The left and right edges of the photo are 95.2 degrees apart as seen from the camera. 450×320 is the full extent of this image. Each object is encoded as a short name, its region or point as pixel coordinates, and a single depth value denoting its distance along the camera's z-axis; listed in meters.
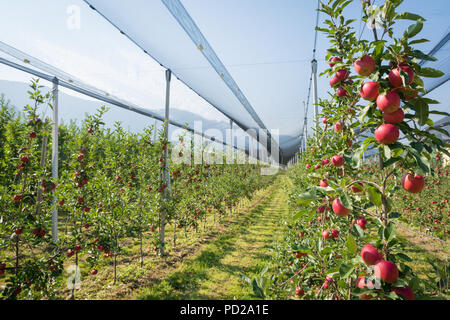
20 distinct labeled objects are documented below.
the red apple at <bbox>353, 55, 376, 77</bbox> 0.94
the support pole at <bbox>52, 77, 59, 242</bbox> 3.35
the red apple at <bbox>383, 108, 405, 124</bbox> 0.86
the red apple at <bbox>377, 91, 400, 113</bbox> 0.84
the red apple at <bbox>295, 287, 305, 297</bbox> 1.63
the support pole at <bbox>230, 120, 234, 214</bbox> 8.81
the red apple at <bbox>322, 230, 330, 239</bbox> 1.68
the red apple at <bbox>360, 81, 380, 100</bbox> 0.91
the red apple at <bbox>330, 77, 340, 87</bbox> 1.36
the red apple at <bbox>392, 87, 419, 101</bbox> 0.86
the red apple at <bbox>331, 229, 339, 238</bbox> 1.75
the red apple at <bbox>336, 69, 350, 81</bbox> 1.33
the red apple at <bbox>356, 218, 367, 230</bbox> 1.39
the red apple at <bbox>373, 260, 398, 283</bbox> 0.80
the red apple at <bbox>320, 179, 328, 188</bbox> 1.57
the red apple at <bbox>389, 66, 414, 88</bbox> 0.87
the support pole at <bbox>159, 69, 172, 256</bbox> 4.41
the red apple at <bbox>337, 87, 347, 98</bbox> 1.39
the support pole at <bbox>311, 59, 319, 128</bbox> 4.00
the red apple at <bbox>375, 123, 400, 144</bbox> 0.85
